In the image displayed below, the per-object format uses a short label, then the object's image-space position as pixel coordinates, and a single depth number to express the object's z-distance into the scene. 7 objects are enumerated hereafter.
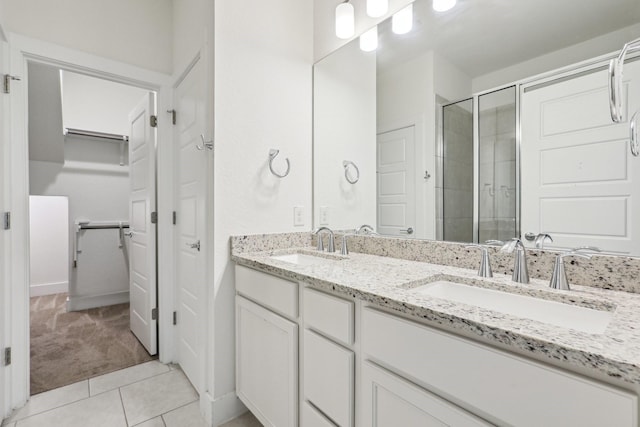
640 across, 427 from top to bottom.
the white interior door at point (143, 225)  2.16
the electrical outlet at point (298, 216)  1.89
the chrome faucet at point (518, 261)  1.01
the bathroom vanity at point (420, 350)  0.55
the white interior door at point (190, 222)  1.71
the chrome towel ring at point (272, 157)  1.76
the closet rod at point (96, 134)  3.35
